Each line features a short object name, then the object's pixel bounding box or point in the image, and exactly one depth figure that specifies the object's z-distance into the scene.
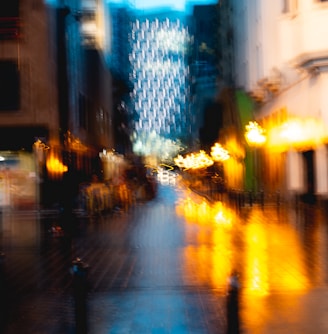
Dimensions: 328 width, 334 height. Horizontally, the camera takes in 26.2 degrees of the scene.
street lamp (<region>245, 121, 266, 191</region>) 34.59
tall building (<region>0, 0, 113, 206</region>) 35.03
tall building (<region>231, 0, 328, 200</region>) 26.56
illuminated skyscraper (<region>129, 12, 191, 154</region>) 150.25
